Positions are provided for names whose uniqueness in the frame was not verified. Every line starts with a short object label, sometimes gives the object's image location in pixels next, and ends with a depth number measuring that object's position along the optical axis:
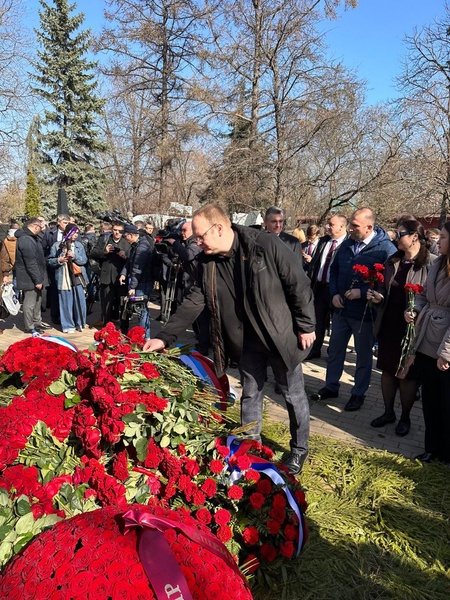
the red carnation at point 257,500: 2.40
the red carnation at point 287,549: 2.41
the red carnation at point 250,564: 2.35
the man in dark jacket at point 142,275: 6.98
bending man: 3.07
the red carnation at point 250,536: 2.37
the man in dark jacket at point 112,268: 8.14
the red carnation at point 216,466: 2.40
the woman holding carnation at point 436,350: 3.47
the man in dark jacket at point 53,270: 8.90
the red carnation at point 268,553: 2.43
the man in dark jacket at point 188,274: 6.40
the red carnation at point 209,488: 2.35
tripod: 7.37
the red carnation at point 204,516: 2.26
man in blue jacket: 4.83
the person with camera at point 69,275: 7.95
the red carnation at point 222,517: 2.27
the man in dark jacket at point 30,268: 7.58
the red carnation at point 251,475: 2.48
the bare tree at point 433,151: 15.20
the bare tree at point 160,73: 17.22
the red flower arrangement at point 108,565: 1.44
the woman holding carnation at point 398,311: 4.17
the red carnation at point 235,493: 2.36
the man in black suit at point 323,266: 6.05
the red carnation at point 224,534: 2.26
